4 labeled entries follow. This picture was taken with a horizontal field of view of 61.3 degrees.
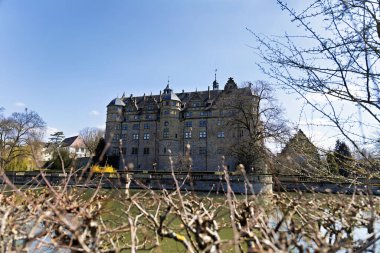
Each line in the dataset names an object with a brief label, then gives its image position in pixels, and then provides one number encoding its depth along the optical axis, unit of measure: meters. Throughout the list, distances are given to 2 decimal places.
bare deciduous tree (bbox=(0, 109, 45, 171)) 37.59
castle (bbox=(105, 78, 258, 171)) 46.19
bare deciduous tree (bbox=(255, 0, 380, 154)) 3.55
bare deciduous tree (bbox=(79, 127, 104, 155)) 63.17
